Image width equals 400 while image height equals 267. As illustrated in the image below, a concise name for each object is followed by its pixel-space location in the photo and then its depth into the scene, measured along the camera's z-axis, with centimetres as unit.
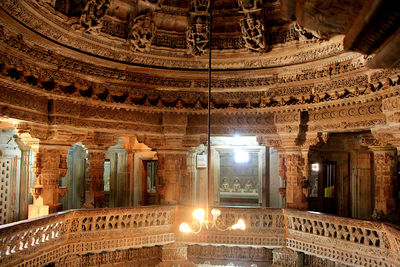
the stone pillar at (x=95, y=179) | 717
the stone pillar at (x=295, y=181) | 706
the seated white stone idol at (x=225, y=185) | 1295
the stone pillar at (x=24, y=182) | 836
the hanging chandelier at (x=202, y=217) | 442
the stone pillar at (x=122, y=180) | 1033
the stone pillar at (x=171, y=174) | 757
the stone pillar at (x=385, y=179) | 648
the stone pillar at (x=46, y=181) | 619
